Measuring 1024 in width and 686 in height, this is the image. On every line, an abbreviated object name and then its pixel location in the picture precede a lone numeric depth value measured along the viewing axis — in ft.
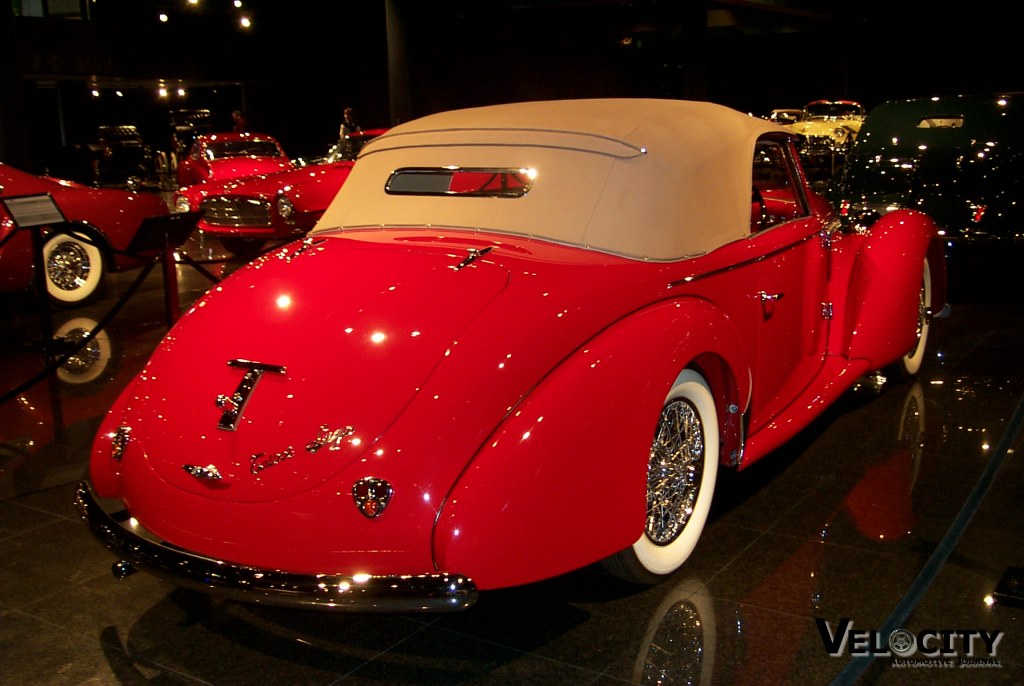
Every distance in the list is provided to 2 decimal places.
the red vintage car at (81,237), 25.29
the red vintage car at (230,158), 47.03
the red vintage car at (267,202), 32.09
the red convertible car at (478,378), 8.30
